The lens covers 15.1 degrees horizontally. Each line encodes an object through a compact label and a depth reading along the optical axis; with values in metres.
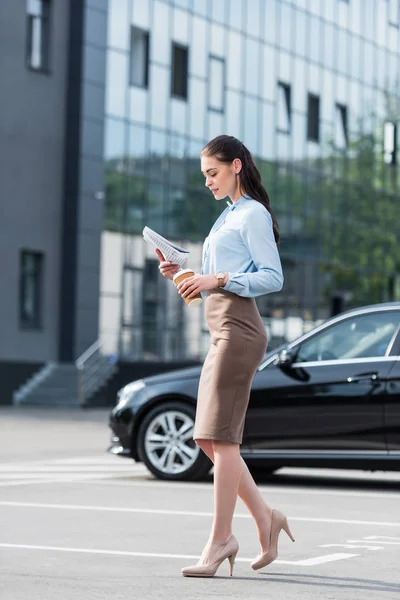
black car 12.33
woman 6.77
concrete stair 33.84
